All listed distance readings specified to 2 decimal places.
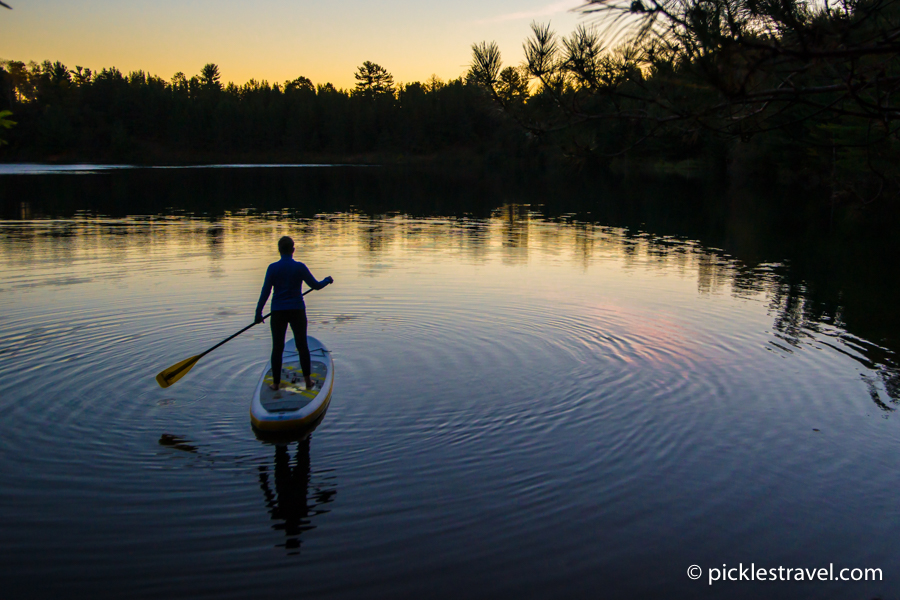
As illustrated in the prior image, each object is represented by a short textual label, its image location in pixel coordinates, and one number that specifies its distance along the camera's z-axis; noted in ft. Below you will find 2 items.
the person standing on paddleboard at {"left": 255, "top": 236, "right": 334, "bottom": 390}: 28.45
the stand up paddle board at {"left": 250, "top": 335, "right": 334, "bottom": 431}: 25.61
